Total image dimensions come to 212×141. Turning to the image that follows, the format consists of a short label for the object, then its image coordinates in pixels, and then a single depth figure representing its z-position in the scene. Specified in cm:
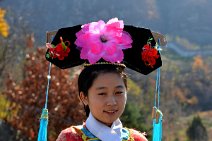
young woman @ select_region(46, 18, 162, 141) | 256
